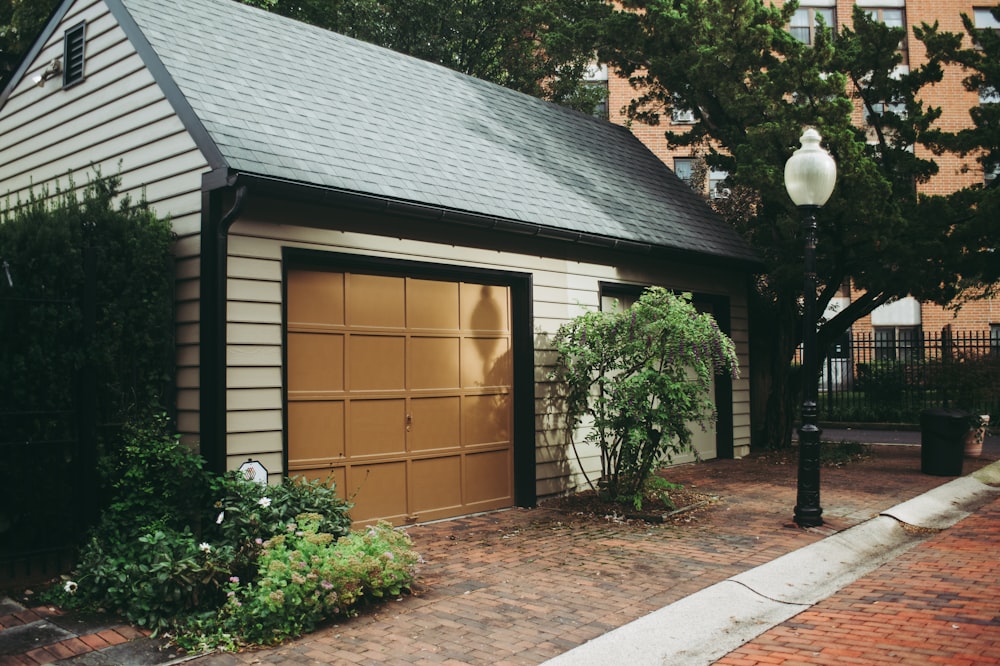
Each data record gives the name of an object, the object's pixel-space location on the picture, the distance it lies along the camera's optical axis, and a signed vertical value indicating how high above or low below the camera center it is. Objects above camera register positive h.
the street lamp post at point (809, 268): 8.34 +1.02
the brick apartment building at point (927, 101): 31.31 +9.97
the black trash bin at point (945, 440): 11.75 -1.06
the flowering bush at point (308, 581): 5.26 -1.39
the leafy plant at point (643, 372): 8.82 -0.04
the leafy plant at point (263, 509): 6.21 -1.07
